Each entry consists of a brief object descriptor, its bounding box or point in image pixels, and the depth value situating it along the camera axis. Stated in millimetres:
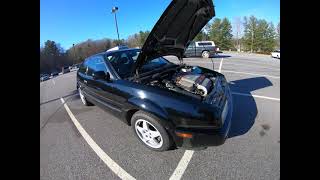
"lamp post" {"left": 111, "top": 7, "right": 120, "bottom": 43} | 25209
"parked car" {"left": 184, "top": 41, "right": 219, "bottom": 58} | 16312
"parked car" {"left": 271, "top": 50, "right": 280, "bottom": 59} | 19516
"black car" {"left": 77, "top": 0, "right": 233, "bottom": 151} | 2434
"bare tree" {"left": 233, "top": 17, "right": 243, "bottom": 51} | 53688
